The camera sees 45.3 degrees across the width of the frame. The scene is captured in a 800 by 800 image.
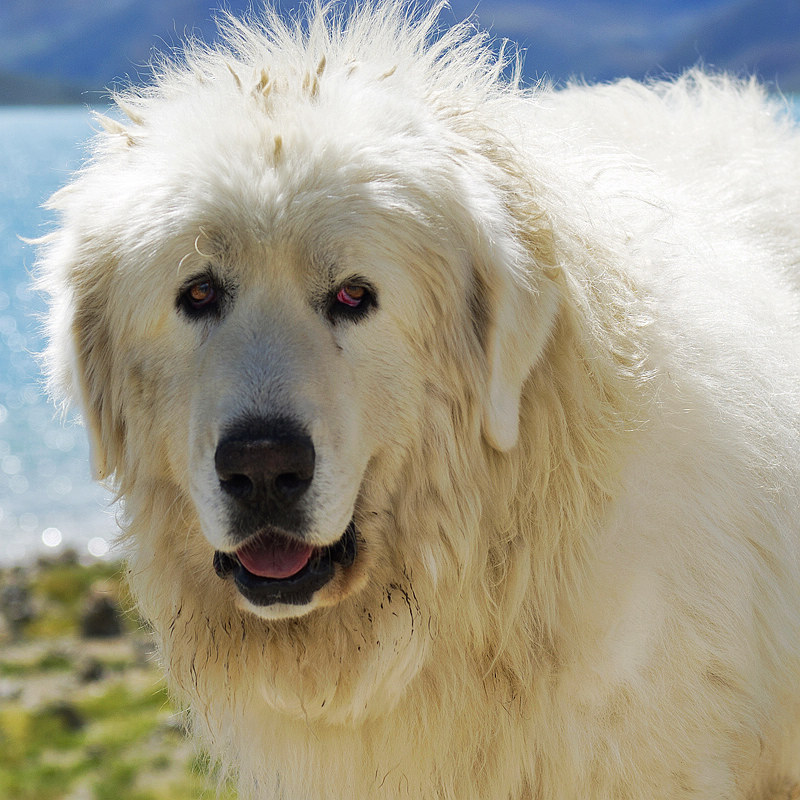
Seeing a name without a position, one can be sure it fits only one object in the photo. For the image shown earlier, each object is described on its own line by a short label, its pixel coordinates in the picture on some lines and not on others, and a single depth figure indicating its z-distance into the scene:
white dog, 2.22
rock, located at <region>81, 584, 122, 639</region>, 6.49
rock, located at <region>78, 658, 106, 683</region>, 5.80
